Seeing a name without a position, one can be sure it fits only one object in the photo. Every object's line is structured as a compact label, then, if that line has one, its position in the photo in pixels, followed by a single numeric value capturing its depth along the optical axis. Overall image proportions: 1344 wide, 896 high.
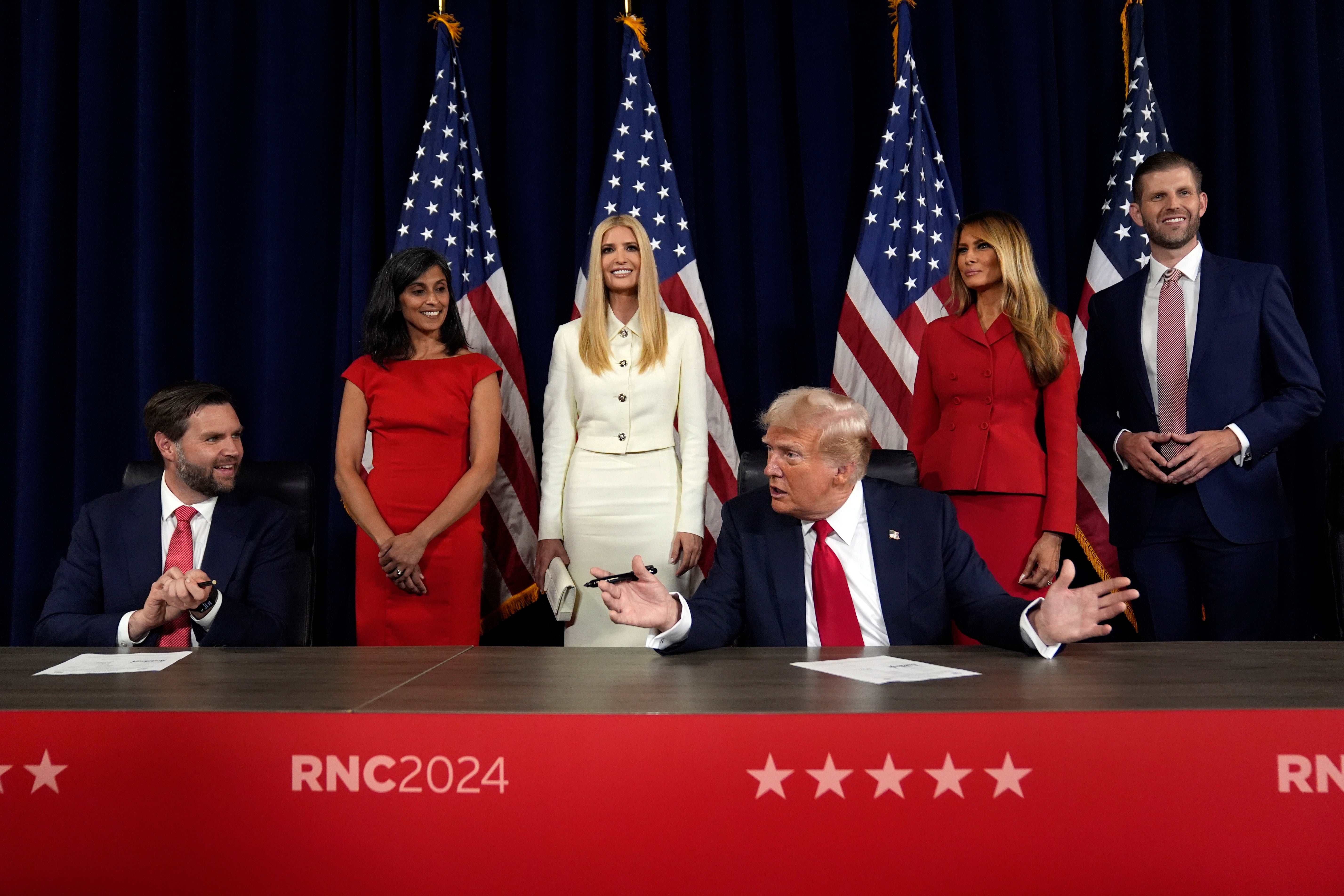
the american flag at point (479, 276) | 3.65
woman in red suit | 2.77
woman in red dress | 3.07
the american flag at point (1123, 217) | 3.55
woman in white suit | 3.00
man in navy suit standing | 2.68
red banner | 1.15
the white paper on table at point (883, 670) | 1.48
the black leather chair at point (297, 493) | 2.64
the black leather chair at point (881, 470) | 2.47
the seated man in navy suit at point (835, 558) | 2.02
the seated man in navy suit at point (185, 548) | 2.20
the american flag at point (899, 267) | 3.64
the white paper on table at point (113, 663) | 1.63
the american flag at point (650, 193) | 3.71
